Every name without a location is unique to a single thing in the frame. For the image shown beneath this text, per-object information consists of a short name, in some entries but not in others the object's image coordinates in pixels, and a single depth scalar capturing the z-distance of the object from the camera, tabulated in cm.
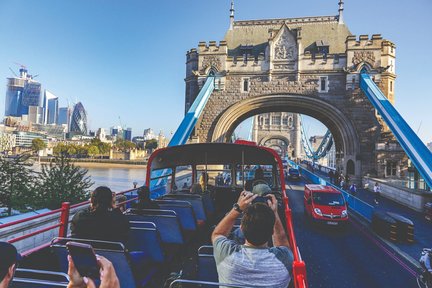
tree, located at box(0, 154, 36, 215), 1120
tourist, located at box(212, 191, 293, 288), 193
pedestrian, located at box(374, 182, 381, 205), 1562
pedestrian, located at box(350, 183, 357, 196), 1627
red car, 1024
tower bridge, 2147
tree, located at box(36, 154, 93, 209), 1213
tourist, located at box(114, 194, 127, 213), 661
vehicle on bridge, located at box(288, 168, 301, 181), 2738
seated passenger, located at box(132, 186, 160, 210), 473
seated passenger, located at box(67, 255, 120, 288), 161
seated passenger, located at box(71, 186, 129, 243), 310
